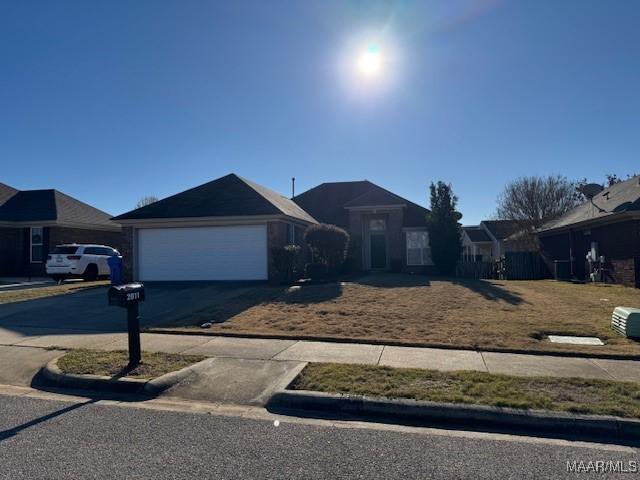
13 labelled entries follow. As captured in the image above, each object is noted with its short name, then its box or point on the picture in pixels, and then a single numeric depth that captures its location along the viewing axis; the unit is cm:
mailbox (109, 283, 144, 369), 623
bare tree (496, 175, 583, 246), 3541
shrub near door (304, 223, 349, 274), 1769
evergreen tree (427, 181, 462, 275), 2230
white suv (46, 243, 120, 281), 1886
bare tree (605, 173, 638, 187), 3950
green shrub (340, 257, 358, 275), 2152
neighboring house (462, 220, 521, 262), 3697
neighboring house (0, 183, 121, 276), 2261
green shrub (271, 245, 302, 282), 1594
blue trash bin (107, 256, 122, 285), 1545
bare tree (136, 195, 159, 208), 5384
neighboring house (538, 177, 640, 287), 1620
